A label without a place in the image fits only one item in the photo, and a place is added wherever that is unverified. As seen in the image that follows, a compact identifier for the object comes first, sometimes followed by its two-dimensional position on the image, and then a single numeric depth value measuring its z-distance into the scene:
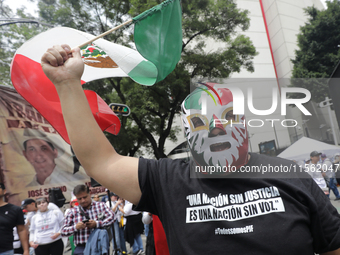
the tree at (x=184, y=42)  12.12
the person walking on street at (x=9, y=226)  3.97
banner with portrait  7.15
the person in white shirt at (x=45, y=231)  5.25
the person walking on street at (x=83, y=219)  4.48
